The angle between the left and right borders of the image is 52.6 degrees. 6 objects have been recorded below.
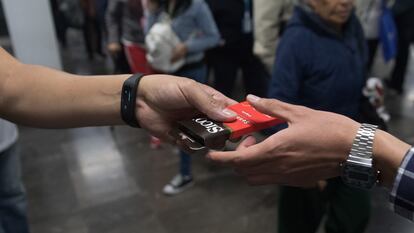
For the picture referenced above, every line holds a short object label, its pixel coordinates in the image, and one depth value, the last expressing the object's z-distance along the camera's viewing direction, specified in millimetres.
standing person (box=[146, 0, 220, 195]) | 2559
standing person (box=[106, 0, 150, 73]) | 3002
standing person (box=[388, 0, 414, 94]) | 3881
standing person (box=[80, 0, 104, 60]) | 5609
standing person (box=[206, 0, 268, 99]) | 3020
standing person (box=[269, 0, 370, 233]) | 1783
